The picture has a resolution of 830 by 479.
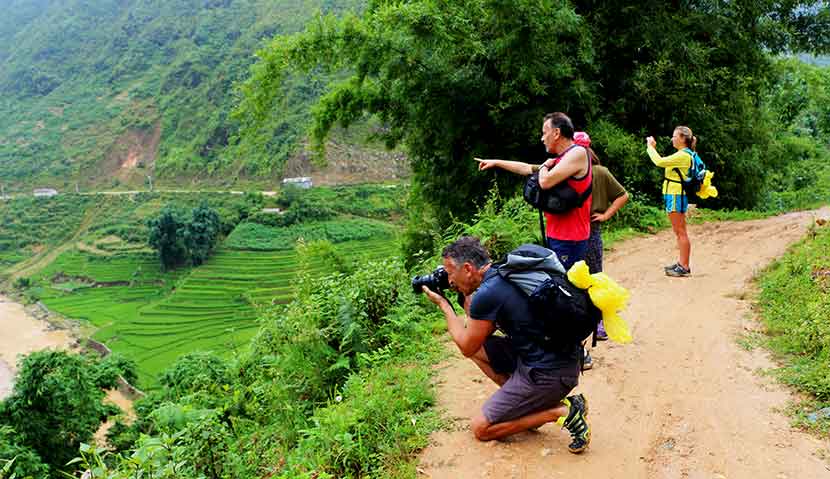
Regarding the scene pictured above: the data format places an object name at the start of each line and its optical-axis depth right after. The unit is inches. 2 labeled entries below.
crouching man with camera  115.4
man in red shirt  136.9
